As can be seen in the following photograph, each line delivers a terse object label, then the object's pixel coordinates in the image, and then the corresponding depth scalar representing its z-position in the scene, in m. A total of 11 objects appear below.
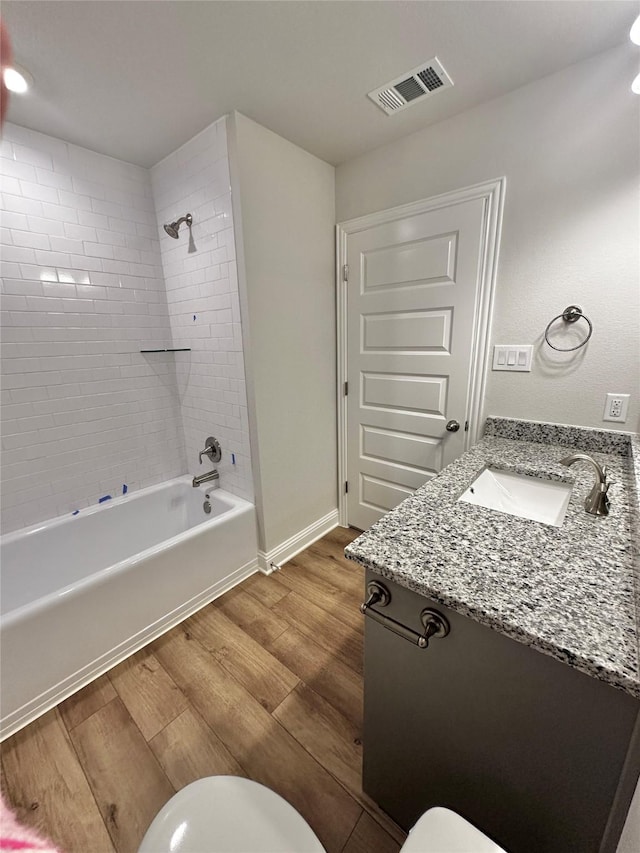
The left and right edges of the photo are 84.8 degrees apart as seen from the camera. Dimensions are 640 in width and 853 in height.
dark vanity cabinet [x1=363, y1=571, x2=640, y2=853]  0.65
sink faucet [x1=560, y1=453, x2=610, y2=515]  1.03
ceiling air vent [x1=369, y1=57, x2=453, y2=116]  1.38
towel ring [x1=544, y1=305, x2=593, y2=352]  1.49
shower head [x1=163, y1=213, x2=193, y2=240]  1.93
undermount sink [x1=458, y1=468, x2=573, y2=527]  1.32
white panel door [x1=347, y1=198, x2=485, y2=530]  1.79
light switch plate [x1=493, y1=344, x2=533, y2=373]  1.66
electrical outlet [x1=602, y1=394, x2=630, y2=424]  1.46
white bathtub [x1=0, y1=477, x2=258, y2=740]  1.35
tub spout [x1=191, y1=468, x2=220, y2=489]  2.20
